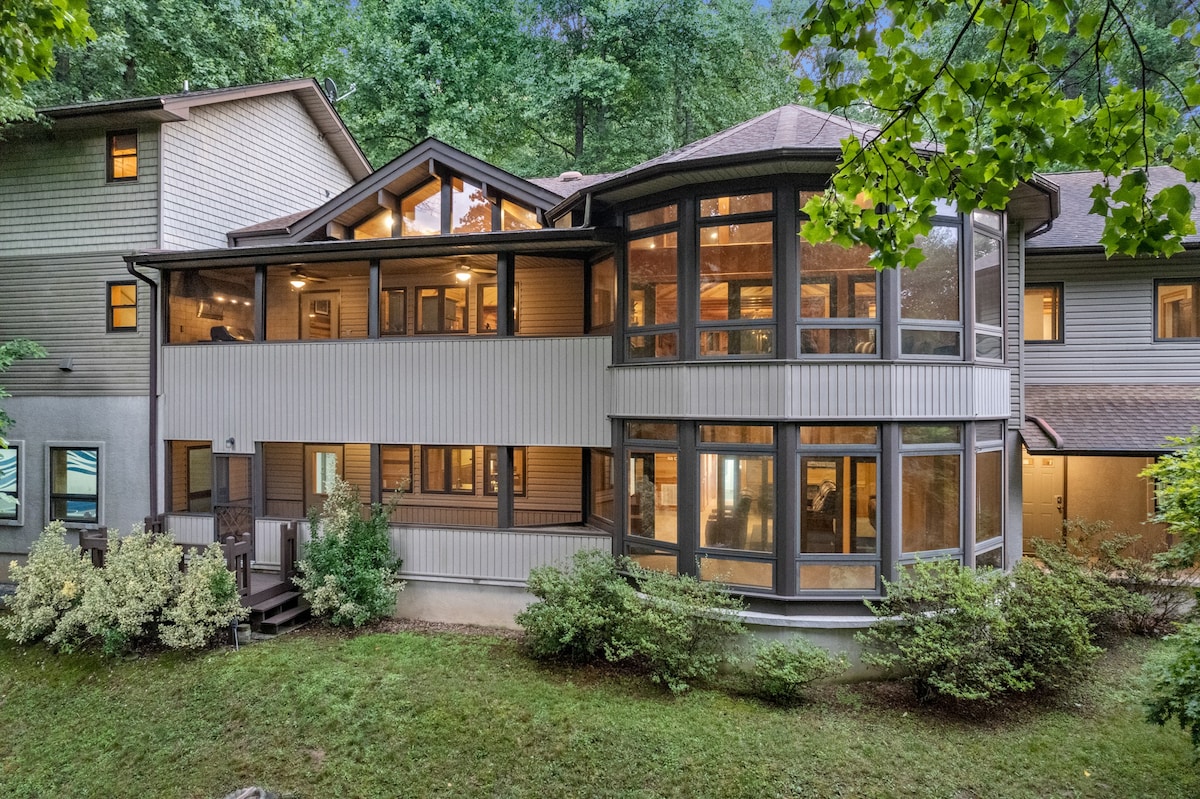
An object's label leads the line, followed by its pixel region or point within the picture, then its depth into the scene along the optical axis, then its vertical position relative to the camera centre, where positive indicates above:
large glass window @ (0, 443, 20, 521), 11.84 -1.36
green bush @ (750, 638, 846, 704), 7.14 -2.89
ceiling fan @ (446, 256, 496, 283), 11.84 +2.52
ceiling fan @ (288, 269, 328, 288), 12.54 +2.50
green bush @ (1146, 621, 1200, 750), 5.32 -2.35
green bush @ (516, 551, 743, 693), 7.59 -2.58
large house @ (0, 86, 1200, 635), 8.00 +0.43
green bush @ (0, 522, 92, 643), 9.28 -2.65
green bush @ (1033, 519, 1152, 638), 7.98 -2.24
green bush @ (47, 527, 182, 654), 8.86 -2.62
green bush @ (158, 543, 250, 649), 8.68 -2.72
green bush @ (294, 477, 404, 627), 9.62 -2.44
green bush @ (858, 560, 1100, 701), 7.01 -2.52
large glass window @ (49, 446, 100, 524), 11.73 -1.41
